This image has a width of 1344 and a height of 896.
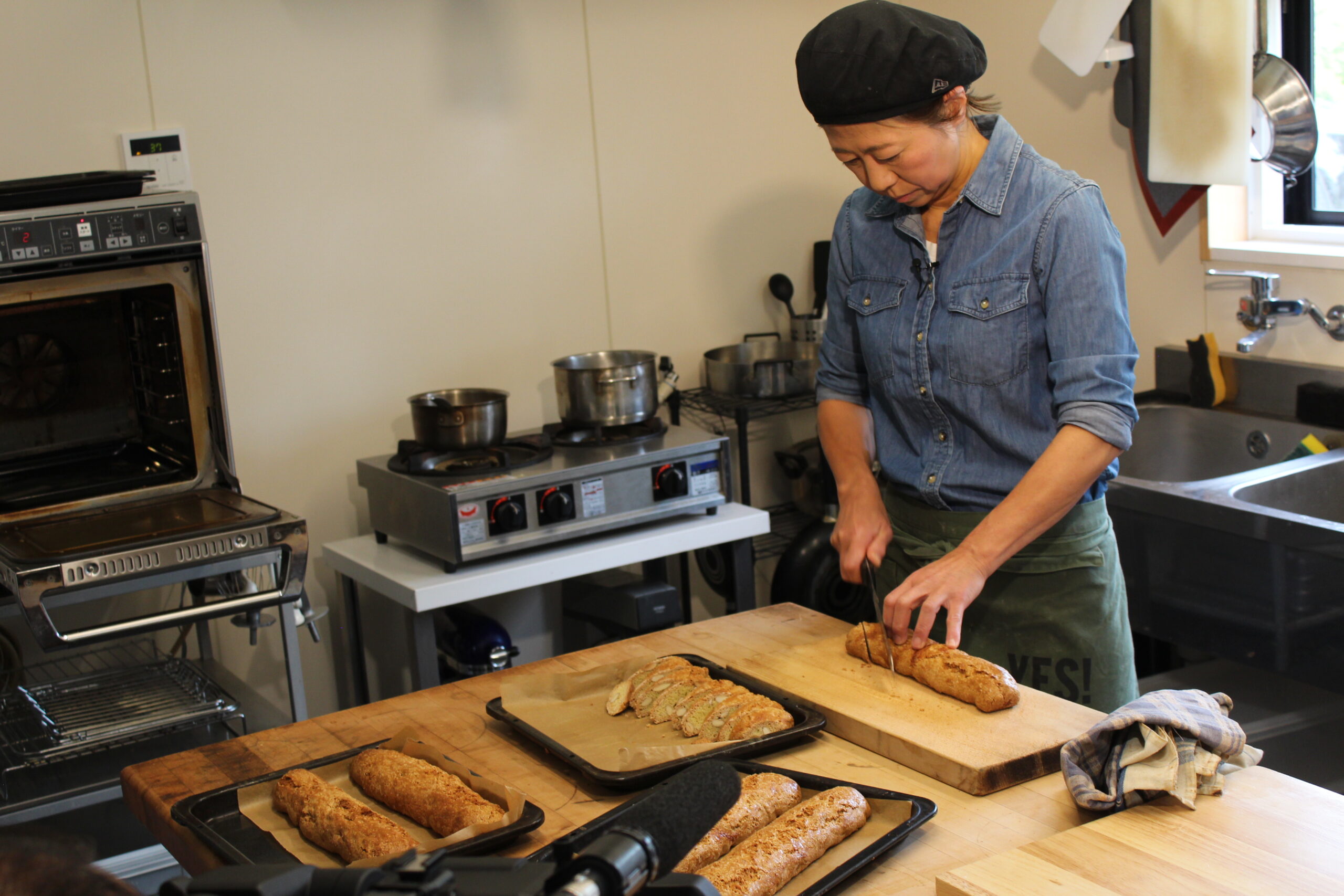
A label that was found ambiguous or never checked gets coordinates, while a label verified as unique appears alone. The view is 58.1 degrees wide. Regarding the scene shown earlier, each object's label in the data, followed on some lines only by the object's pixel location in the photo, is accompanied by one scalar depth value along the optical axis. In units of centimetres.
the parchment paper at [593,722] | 129
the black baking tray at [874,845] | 104
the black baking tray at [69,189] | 210
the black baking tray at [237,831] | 113
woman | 149
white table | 247
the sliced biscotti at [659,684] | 144
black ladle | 349
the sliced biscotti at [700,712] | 137
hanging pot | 262
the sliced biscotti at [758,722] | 133
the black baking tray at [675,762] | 124
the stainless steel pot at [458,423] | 261
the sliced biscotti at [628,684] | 145
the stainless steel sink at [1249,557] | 201
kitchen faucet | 261
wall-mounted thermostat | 265
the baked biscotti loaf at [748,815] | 110
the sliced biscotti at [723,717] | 135
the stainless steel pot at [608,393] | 279
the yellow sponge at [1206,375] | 280
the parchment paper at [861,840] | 107
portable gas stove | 249
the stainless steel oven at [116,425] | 203
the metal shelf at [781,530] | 351
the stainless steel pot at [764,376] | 317
